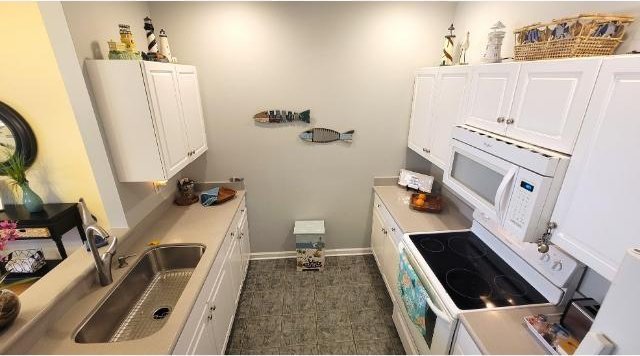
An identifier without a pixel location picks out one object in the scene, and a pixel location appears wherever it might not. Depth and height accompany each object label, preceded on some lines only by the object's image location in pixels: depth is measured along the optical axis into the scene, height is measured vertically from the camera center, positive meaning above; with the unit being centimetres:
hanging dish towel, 158 -119
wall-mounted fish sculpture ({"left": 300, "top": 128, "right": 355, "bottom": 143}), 266 -41
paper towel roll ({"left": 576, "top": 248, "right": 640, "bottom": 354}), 60 -48
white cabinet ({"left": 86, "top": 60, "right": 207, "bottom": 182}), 149 -14
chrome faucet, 140 -84
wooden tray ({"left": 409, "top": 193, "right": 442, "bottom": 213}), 231 -93
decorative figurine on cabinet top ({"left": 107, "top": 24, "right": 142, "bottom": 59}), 150 +23
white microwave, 110 -39
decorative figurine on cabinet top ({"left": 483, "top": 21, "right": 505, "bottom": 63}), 154 +25
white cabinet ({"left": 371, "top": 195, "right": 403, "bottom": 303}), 226 -134
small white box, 283 -153
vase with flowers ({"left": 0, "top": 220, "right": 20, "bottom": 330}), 109 -82
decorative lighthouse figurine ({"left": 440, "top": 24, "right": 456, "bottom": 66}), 229 +33
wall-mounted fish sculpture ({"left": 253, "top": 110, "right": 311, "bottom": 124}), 255 -22
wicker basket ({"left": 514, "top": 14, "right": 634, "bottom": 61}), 104 +21
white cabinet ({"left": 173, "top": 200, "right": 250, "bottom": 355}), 143 -129
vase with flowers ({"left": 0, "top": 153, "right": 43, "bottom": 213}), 198 -62
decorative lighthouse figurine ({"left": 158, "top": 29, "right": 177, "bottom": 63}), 204 +31
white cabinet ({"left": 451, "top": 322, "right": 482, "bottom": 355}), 122 -112
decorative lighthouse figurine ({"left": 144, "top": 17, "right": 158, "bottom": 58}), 191 +36
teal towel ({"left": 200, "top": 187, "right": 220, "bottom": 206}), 245 -92
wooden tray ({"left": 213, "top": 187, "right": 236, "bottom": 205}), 249 -93
